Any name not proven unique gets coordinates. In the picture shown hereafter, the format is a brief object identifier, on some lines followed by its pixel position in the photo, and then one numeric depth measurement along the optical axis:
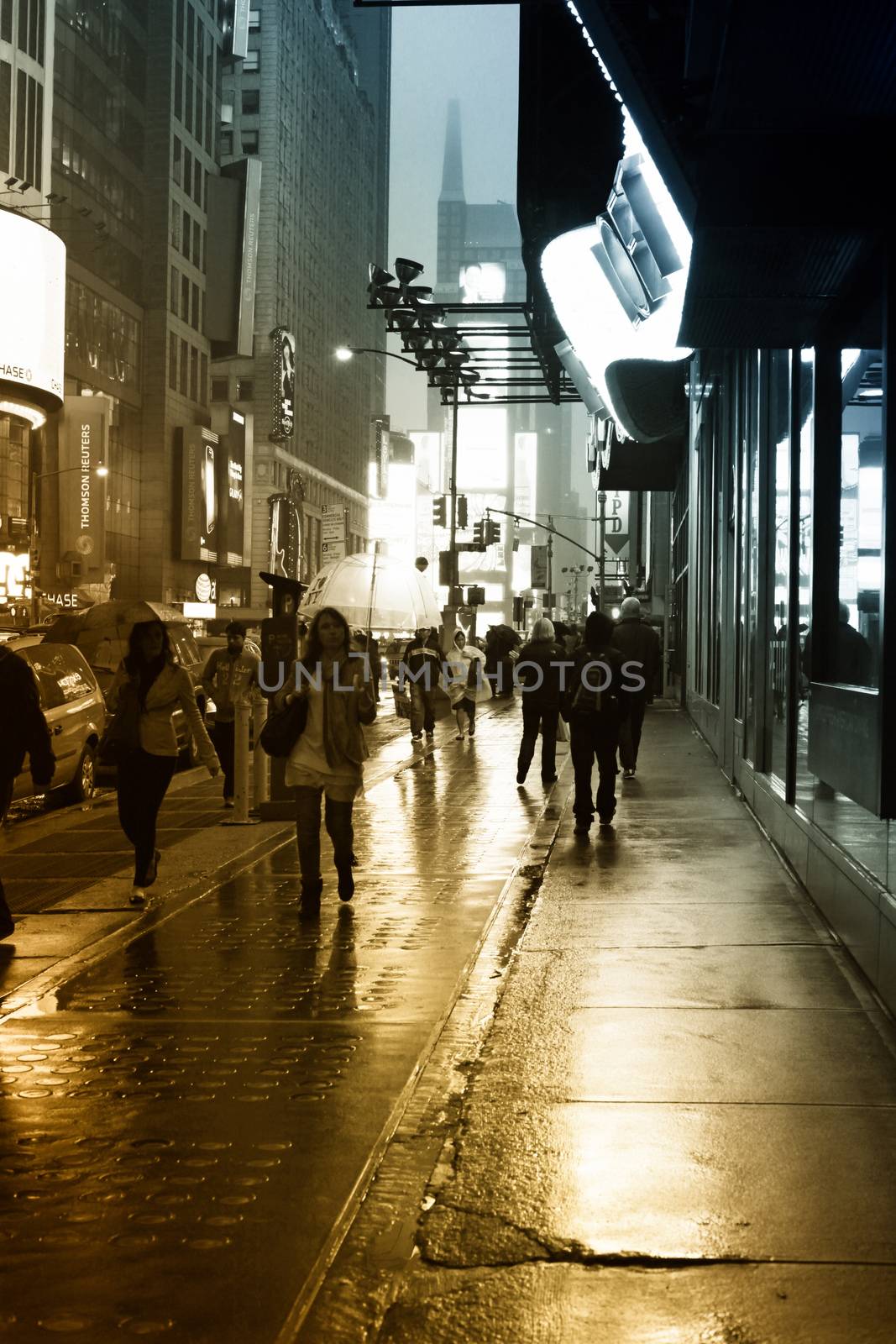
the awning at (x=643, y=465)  35.21
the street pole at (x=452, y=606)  45.06
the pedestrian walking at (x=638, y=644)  18.14
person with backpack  13.24
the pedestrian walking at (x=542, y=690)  16.80
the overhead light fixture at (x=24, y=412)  48.28
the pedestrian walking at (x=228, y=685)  15.25
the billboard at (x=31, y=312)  43.44
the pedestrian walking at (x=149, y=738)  9.64
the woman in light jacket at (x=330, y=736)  9.44
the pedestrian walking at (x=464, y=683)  24.81
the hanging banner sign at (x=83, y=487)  62.09
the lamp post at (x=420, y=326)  28.66
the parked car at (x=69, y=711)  15.61
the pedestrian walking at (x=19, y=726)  8.28
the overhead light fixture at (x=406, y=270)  28.25
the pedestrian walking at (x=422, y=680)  23.44
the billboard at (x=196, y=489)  79.94
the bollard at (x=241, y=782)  13.41
